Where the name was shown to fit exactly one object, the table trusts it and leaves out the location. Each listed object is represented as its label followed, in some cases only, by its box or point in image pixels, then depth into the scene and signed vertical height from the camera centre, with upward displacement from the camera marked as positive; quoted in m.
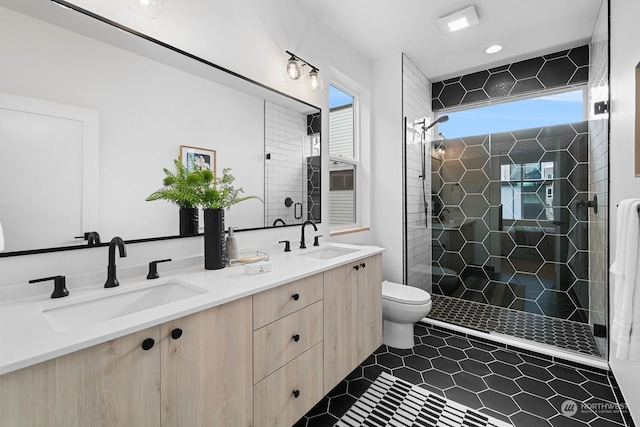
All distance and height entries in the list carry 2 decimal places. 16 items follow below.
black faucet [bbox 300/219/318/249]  2.18 -0.16
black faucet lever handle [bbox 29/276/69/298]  1.07 -0.25
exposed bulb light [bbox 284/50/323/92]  2.09 +1.03
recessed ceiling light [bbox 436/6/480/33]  2.30 +1.54
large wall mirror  1.04 +0.40
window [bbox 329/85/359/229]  2.74 +0.52
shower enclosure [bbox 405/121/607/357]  2.65 -0.20
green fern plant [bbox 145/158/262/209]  1.43 +0.12
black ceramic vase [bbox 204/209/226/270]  1.49 -0.12
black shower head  2.92 +0.95
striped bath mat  1.60 -1.10
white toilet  2.31 -0.77
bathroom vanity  0.74 -0.43
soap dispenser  1.62 -0.18
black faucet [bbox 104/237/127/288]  1.17 -0.18
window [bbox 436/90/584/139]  2.91 +1.04
